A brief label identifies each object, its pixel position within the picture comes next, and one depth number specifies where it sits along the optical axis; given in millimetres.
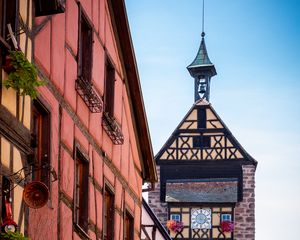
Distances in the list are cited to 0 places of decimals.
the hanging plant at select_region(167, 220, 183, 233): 51656
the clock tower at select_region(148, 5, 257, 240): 52281
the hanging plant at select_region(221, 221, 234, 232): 51719
